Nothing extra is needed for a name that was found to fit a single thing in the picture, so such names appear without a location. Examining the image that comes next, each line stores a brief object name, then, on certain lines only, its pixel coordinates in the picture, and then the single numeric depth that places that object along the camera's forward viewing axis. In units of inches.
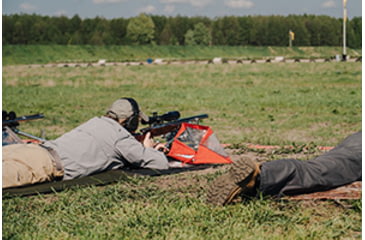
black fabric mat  208.8
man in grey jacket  213.2
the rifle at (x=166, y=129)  258.2
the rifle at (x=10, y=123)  280.7
